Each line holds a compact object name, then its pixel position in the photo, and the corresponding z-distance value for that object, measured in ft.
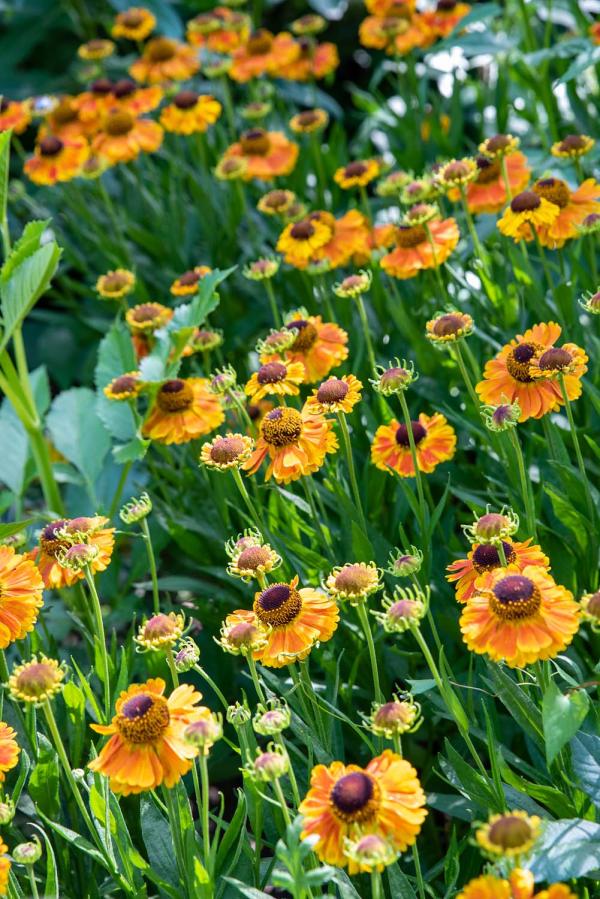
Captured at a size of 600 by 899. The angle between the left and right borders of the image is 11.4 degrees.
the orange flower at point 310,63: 8.05
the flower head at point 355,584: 4.81
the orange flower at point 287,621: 4.89
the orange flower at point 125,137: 7.02
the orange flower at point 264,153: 6.74
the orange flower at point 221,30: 7.90
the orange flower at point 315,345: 5.68
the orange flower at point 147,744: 4.73
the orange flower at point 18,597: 5.09
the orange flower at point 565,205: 5.68
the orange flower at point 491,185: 6.06
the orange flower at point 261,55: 7.71
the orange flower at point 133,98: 7.26
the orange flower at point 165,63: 7.83
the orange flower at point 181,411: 5.75
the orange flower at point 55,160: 6.95
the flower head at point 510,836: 4.33
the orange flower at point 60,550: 5.23
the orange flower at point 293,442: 5.21
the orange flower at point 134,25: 8.15
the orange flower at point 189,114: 7.06
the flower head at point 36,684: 4.80
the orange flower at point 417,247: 5.87
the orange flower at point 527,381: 5.21
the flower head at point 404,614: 4.65
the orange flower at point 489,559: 4.91
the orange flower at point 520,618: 4.65
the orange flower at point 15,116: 7.43
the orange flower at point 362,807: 4.51
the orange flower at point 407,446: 5.43
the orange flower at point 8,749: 4.82
